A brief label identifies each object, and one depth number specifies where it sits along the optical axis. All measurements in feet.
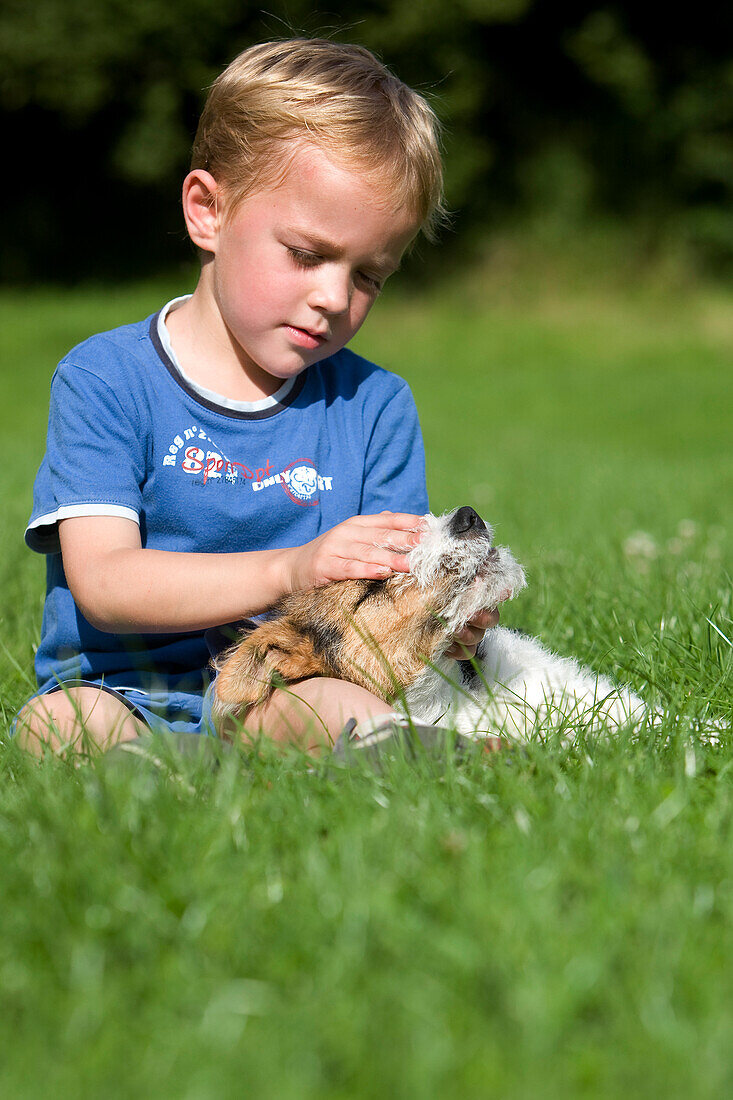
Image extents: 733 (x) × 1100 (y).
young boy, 9.58
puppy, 9.25
